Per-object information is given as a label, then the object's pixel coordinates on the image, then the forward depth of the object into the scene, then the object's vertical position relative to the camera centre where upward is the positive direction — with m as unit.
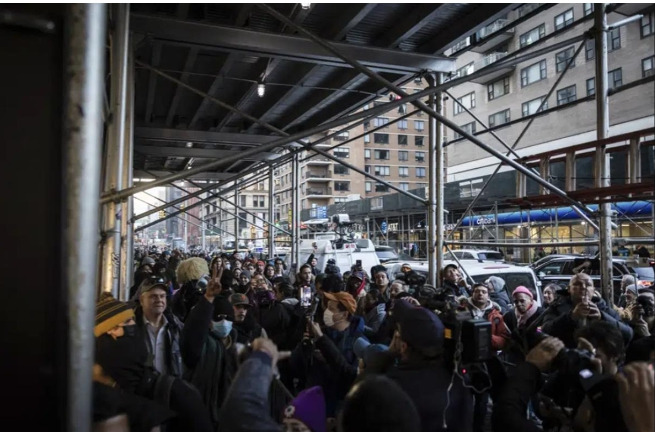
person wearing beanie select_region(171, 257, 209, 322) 6.12 -0.75
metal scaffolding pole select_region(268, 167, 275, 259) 14.74 +0.67
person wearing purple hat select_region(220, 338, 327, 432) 1.70 -0.59
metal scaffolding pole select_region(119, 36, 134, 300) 5.41 +0.34
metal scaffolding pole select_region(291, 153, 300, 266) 13.01 +0.61
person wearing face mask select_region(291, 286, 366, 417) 3.28 -0.86
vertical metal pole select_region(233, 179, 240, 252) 17.13 -0.07
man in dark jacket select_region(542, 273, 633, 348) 3.68 -0.63
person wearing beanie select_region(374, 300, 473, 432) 2.20 -0.68
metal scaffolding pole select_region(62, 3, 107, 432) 1.18 +0.09
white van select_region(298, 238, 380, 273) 14.65 -0.65
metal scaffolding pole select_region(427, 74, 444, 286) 7.22 +0.55
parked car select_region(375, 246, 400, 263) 24.92 -0.99
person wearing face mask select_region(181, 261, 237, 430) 3.27 -0.88
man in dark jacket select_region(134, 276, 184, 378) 3.37 -0.72
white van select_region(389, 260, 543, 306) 9.24 -0.76
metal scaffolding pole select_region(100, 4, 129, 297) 3.88 +0.71
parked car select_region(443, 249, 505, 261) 18.50 -0.75
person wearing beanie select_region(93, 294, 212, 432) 2.39 -0.75
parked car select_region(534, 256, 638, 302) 12.14 -1.01
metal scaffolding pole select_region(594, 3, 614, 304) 4.51 +1.13
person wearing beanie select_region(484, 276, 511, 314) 6.87 -0.84
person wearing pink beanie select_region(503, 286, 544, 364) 5.18 -0.85
